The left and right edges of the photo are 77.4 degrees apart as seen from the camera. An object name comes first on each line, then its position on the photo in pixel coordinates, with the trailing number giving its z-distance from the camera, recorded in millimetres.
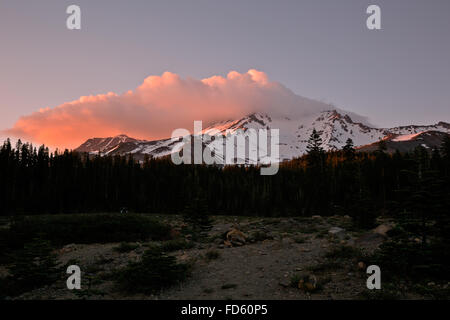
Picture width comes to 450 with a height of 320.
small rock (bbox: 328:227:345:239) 21625
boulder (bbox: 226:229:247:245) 19905
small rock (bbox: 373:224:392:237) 19016
